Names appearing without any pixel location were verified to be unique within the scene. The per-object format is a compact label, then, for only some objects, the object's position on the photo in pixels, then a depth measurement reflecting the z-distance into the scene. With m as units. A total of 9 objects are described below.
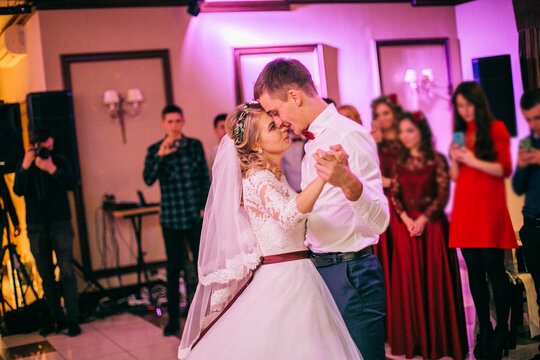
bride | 2.13
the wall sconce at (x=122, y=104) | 5.48
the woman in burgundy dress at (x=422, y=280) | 2.51
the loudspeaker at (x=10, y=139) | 4.33
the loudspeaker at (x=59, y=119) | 4.86
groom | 2.09
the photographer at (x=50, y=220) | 4.43
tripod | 4.37
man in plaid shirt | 4.33
